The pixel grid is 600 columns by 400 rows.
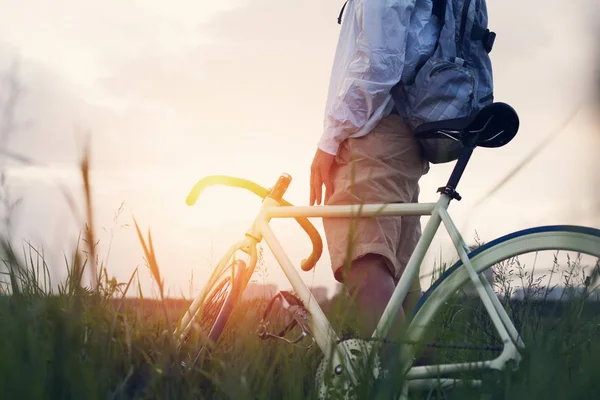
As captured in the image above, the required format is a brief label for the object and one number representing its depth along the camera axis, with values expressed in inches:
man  100.0
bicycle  79.4
